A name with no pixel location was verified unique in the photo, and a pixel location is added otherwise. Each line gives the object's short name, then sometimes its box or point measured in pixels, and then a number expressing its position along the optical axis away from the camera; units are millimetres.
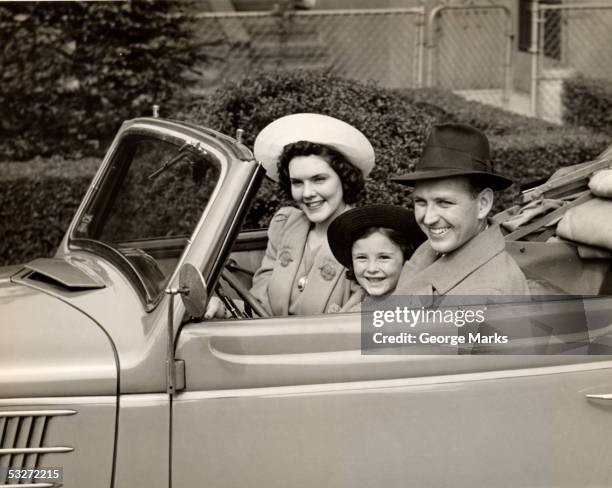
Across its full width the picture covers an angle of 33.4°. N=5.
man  2924
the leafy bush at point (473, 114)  7832
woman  3463
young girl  3223
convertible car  2637
